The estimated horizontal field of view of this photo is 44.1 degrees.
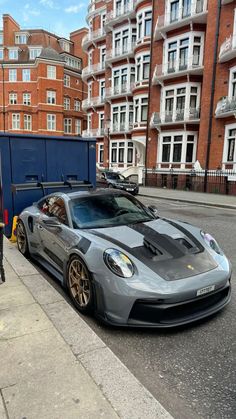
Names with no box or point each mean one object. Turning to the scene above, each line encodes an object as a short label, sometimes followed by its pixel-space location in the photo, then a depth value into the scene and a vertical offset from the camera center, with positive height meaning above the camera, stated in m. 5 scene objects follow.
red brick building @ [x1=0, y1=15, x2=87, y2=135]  45.47 +11.53
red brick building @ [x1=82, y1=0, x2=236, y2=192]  20.36 +6.81
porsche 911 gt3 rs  2.80 -1.07
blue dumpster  6.46 -0.05
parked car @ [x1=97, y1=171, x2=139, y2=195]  17.84 -1.25
